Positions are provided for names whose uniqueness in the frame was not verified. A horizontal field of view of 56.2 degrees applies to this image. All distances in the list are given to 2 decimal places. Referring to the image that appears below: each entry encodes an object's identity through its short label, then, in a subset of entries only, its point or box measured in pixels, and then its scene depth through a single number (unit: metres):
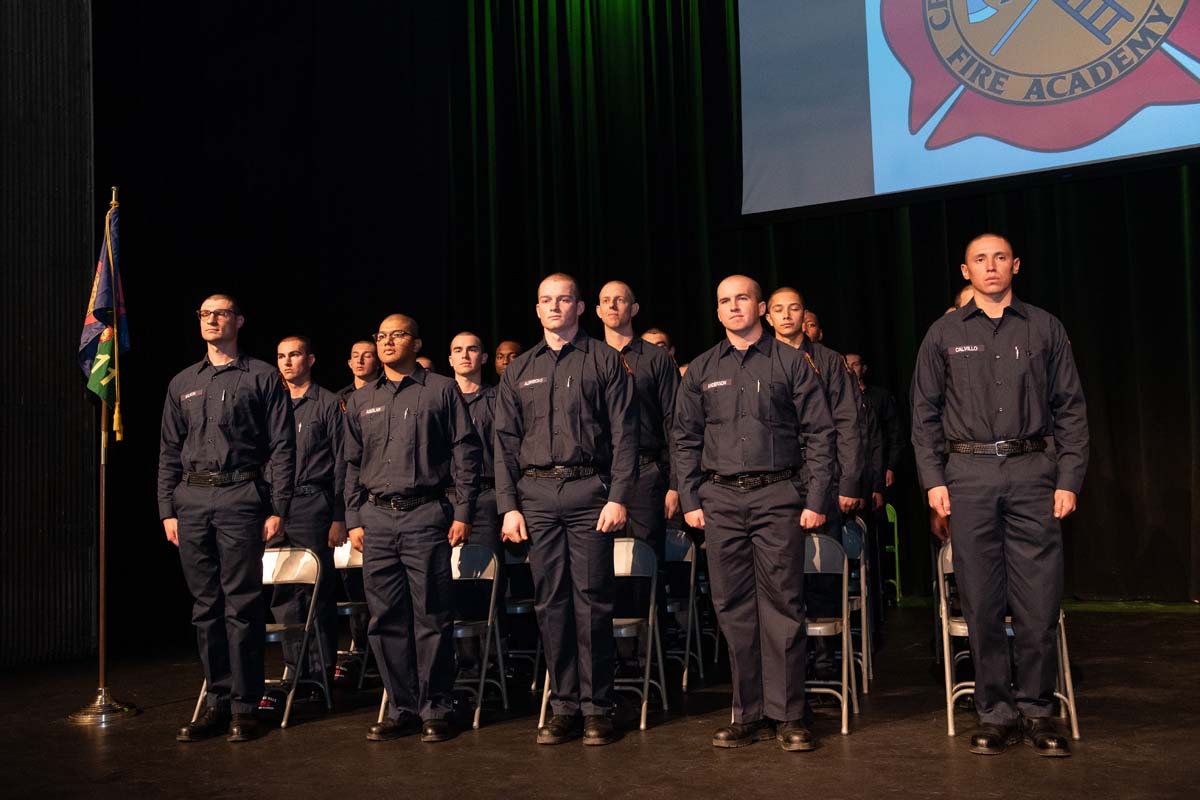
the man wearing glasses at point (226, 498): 4.56
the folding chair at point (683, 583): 5.08
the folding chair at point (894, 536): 7.81
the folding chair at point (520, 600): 5.15
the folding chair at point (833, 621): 4.16
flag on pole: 5.41
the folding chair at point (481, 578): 4.65
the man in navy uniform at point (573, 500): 4.25
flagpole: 4.92
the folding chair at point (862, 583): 4.50
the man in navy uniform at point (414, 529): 4.39
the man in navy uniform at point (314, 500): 5.19
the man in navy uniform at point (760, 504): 4.02
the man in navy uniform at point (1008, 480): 3.85
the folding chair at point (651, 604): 4.41
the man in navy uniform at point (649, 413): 5.08
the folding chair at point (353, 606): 5.47
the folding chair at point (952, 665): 3.98
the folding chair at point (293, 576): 4.80
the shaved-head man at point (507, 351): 6.83
